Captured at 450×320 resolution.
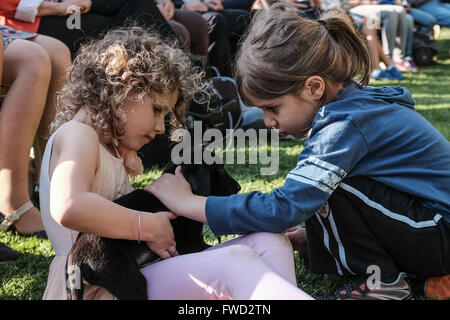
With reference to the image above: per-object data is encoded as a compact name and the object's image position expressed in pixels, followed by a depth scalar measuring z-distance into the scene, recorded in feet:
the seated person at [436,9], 29.14
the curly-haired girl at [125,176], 4.49
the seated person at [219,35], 15.11
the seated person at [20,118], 7.38
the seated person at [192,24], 13.29
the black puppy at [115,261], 4.32
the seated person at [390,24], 24.25
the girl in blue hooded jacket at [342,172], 5.09
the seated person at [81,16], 8.96
